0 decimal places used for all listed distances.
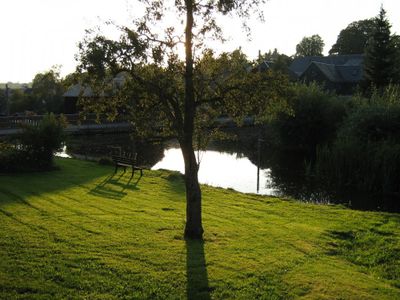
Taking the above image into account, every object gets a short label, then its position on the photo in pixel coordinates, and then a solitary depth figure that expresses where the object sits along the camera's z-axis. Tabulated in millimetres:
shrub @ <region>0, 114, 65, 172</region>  21672
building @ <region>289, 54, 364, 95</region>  75794
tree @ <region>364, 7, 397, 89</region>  53188
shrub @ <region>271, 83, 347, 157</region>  42562
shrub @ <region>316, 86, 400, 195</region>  25234
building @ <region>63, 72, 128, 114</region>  56188
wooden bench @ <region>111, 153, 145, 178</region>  22862
